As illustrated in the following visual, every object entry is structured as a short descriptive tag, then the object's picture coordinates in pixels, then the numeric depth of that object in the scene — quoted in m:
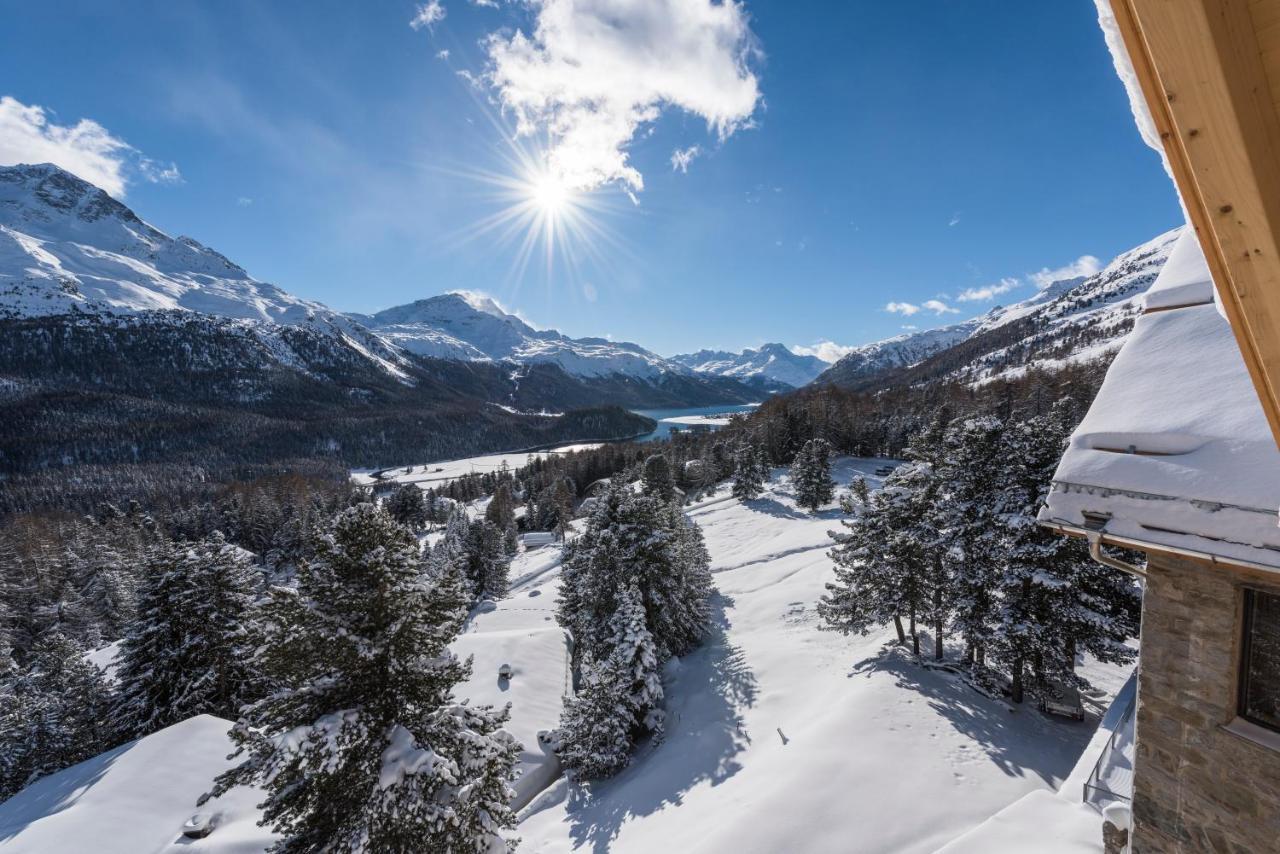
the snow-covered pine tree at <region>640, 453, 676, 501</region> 63.71
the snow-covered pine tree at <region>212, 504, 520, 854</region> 8.00
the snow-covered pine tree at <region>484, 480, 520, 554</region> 71.50
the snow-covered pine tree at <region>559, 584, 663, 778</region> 17.62
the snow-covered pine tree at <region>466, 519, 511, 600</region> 48.72
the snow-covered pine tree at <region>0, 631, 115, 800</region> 19.41
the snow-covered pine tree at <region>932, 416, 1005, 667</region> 13.88
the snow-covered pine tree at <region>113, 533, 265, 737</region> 18.84
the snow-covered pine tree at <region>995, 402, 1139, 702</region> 12.52
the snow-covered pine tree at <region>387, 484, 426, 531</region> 94.12
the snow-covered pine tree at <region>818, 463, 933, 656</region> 17.45
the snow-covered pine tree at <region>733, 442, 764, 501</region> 59.16
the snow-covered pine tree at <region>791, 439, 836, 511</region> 50.25
